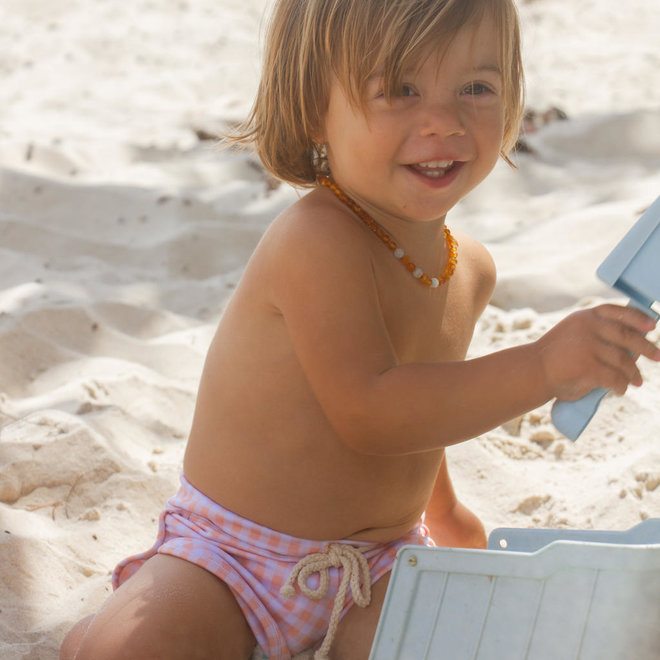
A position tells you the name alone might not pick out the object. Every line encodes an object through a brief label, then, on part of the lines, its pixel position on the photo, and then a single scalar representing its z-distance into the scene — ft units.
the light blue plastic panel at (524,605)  5.25
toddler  5.60
